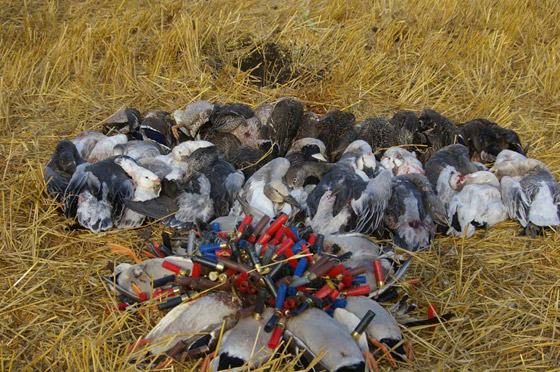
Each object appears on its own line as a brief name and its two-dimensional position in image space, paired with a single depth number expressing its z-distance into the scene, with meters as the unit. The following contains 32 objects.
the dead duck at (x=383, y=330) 3.06
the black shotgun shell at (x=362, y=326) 2.99
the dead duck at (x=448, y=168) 4.59
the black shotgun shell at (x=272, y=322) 2.97
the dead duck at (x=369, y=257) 3.53
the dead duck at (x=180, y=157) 4.75
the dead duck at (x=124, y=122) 5.36
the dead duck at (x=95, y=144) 4.98
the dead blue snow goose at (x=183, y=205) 4.20
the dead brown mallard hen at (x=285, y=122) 5.22
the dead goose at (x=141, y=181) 4.38
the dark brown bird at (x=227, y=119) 5.27
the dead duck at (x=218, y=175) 4.32
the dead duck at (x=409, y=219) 4.04
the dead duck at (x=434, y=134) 5.26
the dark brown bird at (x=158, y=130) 5.21
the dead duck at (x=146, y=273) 3.39
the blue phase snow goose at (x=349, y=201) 4.12
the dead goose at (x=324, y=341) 2.76
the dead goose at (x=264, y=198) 4.22
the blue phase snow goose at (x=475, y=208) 4.32
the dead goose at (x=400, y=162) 4.80
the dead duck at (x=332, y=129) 5.21
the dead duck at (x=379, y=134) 5.18
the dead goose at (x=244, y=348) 2.84
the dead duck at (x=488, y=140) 5.20
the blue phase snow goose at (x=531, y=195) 4.31
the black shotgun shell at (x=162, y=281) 3.33
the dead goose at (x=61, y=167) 4.34
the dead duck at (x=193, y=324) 3.00
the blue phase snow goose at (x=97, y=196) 4.15
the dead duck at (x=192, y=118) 5.31
